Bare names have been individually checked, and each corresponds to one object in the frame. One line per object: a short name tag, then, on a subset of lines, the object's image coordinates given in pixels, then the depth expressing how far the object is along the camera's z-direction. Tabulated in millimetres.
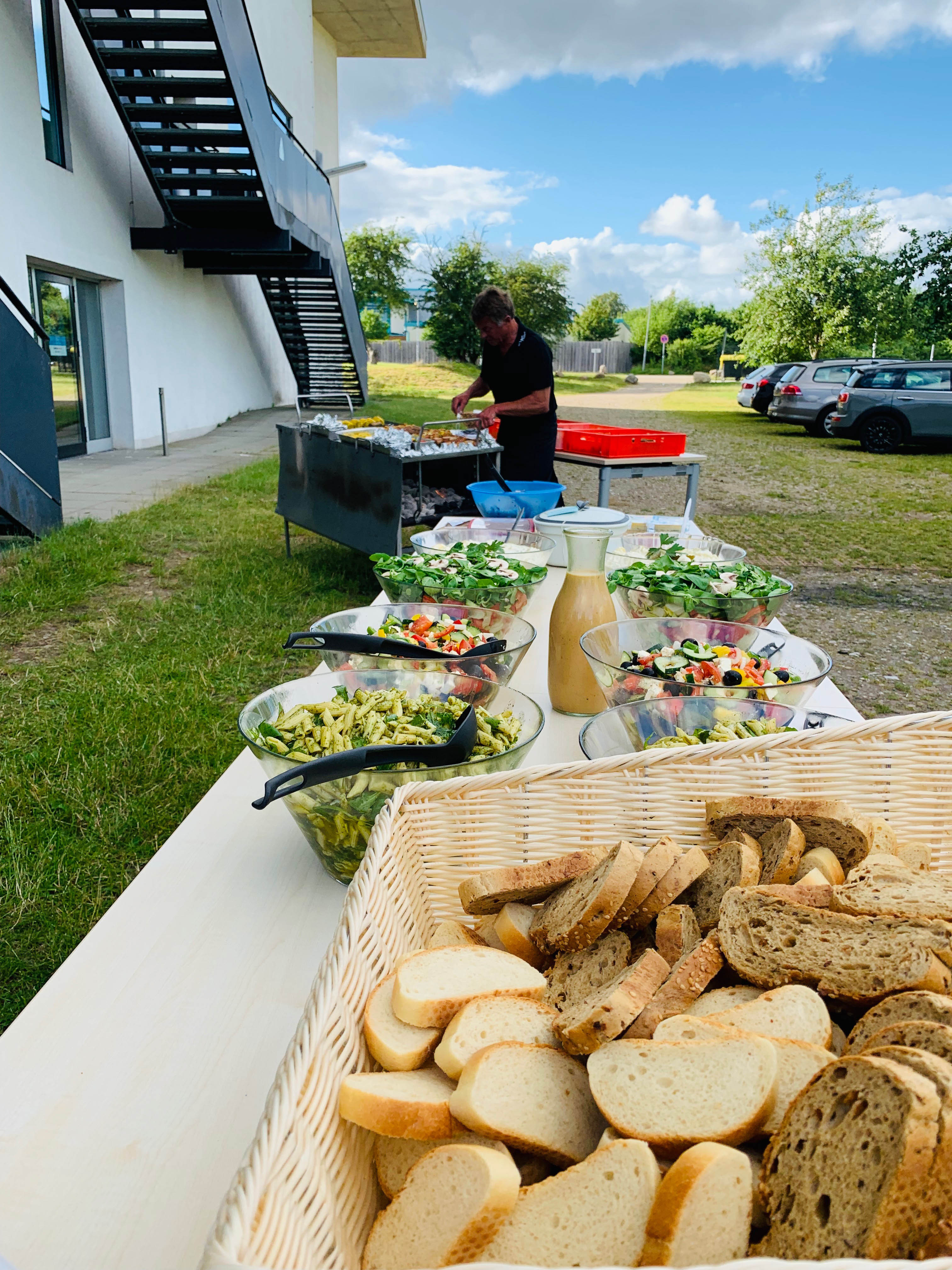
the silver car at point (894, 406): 16062
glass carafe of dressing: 1945
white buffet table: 820
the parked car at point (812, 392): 18312
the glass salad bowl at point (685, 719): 1521
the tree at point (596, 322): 59375
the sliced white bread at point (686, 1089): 710
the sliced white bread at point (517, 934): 1028
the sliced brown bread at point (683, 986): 839
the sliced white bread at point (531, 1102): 731
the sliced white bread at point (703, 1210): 620
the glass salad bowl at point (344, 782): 1225
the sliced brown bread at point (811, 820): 1129
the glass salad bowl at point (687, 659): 1591
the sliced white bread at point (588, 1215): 646
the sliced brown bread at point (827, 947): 852
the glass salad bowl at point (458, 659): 1692
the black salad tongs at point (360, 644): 1646
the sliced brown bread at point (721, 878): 1024
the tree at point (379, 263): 32125
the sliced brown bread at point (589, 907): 966
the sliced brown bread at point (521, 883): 1063
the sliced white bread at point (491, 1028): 805
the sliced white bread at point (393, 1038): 813
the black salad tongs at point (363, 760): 1098
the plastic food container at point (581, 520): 1932
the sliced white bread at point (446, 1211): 646
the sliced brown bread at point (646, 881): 1020
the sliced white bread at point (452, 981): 849
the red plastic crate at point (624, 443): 5910
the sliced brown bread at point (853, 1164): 589
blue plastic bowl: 3695
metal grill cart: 5238
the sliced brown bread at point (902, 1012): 749
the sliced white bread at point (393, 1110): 742
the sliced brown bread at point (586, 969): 940
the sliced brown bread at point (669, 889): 1034
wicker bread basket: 729
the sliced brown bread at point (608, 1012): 796
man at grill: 5586
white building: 9195
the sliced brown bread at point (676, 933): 983
